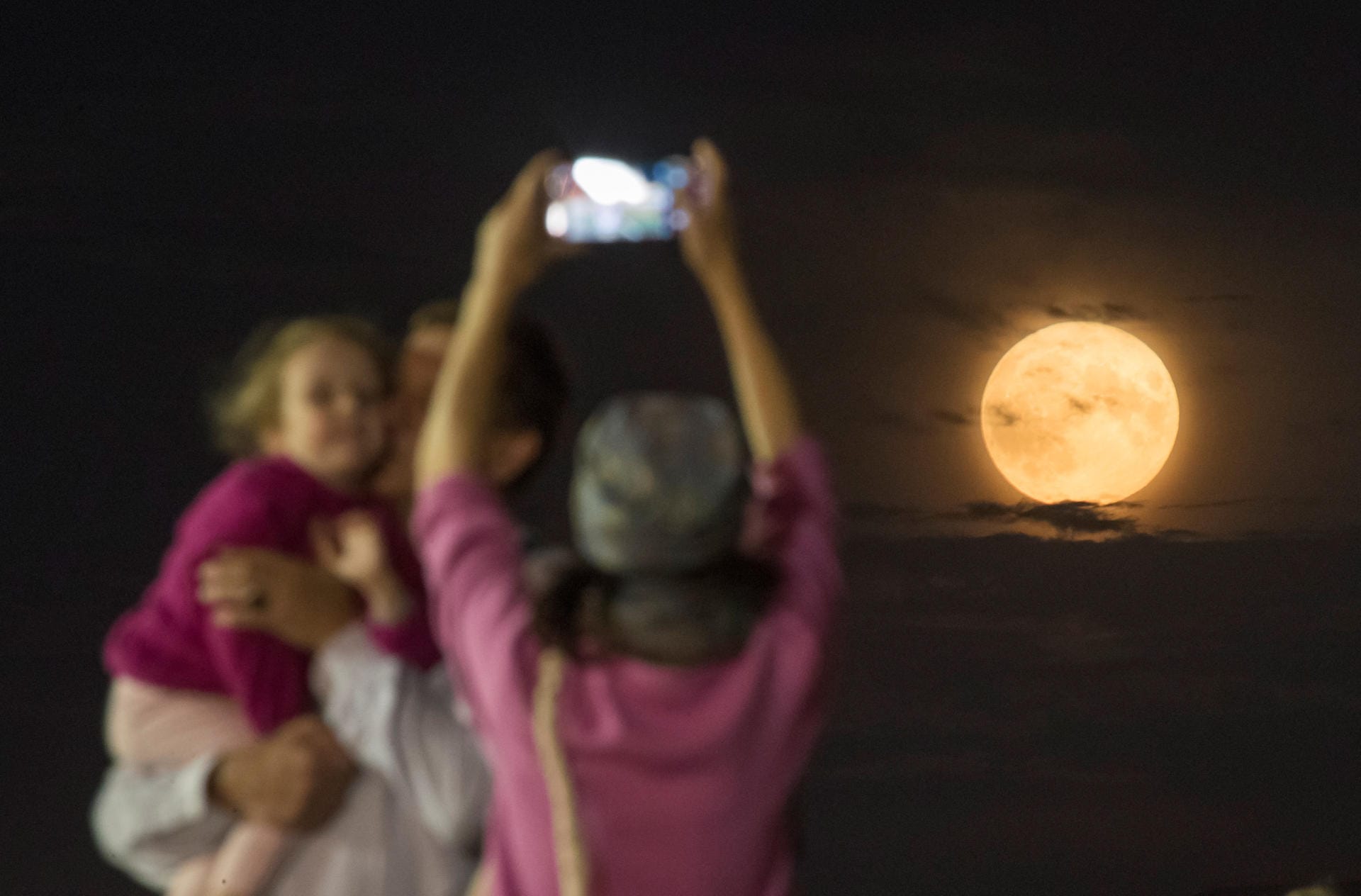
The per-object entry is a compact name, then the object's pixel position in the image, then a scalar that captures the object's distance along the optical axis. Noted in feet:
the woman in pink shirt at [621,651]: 35.43
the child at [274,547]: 36.21
